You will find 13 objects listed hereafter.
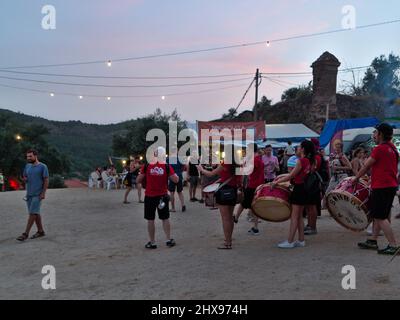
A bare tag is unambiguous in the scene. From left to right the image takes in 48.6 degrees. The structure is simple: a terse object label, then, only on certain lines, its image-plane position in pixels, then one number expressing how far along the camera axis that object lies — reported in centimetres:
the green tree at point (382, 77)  4428
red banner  2198
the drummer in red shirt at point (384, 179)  608
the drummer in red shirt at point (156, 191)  707
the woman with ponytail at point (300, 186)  656
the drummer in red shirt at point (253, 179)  756
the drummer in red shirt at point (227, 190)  673
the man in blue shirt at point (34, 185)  828
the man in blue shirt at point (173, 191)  1146
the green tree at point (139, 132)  3631
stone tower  3083
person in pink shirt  1084
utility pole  2751
